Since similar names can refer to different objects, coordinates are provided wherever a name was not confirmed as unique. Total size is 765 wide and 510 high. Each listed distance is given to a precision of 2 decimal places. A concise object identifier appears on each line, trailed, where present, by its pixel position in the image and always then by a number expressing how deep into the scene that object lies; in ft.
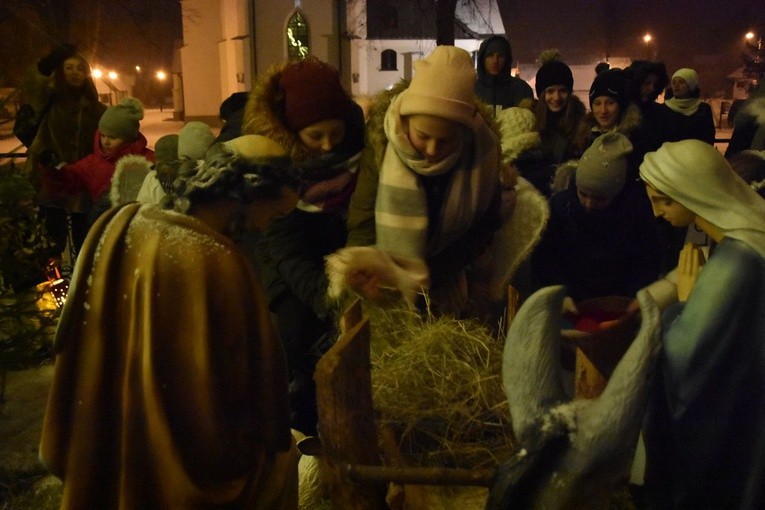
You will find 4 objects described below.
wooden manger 7.62
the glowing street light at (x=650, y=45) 151.12
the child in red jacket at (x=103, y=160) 18.99
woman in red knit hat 10.53
